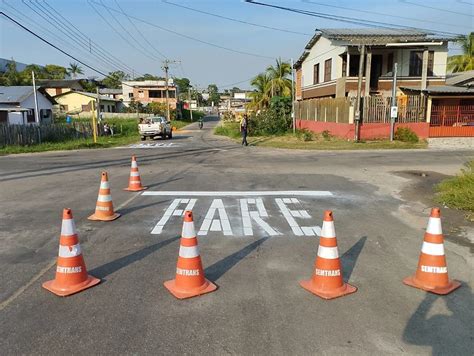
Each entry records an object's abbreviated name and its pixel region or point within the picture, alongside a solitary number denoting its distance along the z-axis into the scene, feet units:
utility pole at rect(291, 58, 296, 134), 96.80
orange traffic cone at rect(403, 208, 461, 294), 13.99
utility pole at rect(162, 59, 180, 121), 197.77
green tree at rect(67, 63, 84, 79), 321.32
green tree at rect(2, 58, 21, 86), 185.68
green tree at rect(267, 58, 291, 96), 151.84
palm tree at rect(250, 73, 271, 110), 158.92
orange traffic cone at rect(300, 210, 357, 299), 13.66
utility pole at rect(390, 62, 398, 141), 70.43
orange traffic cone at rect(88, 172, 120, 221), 23.16
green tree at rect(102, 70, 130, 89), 350.68
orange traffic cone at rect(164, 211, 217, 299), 13.73
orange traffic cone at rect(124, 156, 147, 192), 32.68
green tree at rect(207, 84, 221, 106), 619.26
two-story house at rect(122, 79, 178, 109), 267.39
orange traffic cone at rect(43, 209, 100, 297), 13.92
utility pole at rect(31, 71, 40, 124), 110.84
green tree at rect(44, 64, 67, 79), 278.50
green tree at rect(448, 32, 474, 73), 145.88
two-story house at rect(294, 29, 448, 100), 92.22
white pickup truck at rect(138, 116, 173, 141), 103.14
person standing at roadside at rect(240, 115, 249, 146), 79.36
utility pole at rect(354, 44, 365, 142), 72.43
